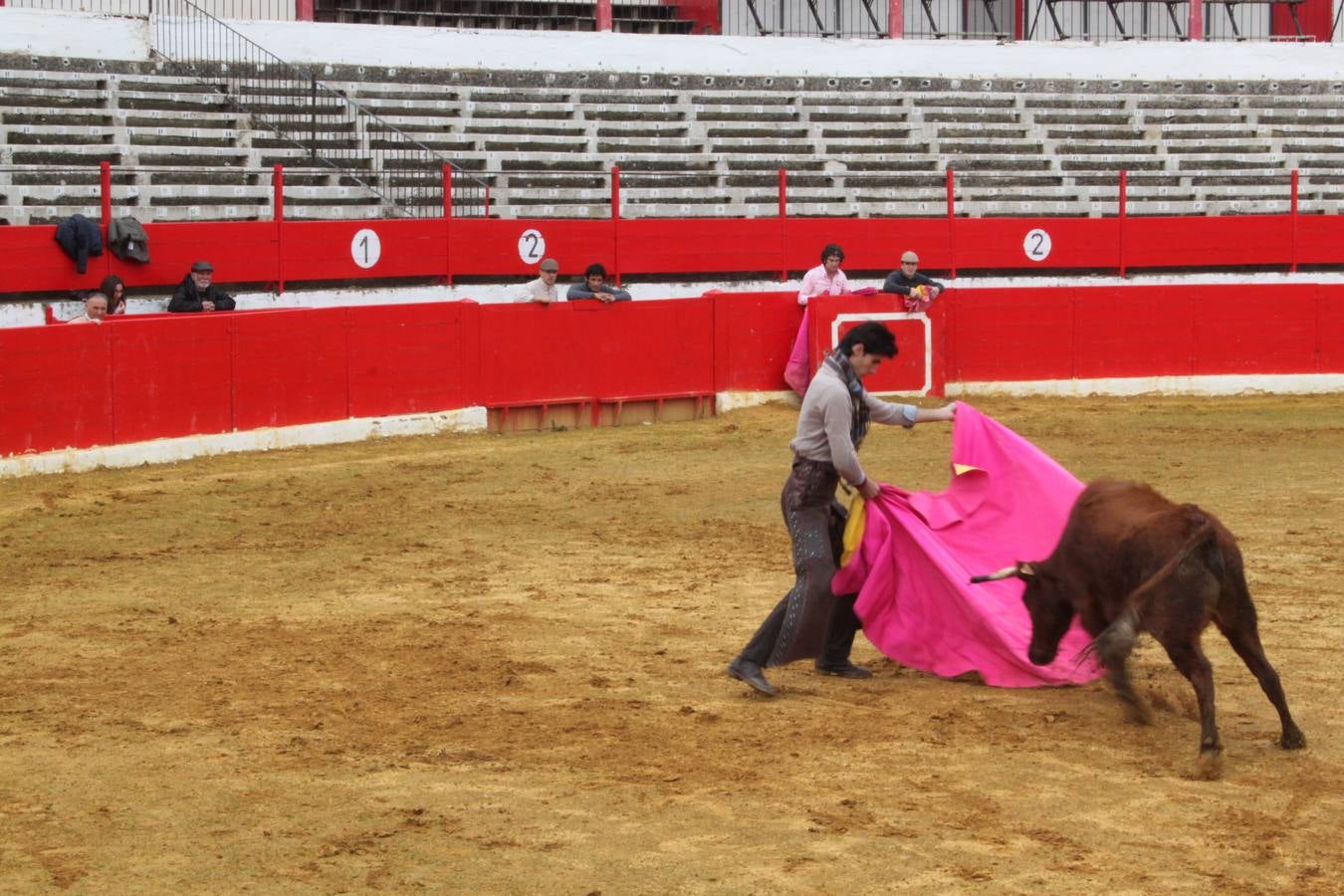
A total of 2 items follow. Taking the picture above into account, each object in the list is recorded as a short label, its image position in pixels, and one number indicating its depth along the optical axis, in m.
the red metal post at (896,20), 27.44
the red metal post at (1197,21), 28.50
